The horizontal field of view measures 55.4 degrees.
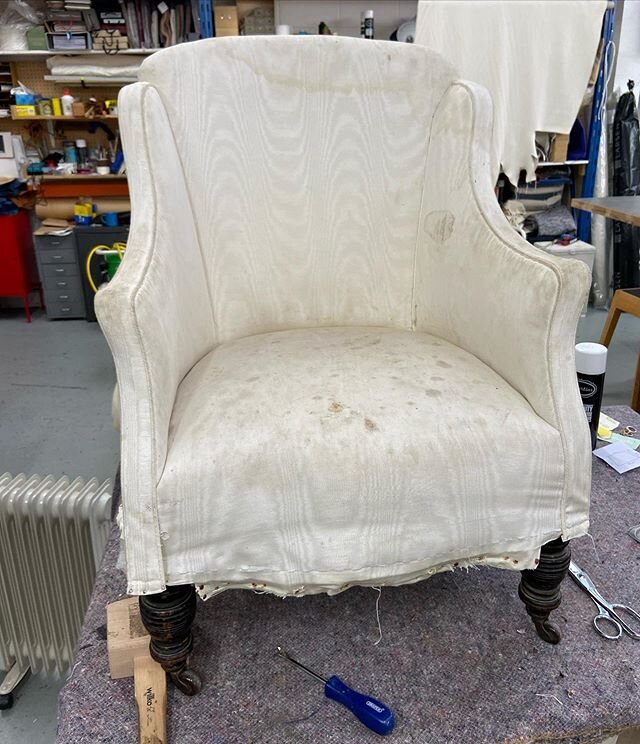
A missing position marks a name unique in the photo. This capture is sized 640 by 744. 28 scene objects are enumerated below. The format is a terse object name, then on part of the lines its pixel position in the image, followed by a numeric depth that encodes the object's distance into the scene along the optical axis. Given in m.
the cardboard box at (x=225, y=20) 3.20
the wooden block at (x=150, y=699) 0.78
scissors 0.94
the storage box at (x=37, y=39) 3.30
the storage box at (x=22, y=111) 3.37
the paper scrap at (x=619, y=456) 1.36
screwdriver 0.79
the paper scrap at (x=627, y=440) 1.44
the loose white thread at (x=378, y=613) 0.95
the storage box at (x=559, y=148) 3.16
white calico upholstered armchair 0.75
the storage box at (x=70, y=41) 3.27
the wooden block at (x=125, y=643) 0.87
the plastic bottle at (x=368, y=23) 3.14
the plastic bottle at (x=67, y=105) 3.38
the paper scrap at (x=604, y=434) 1.47
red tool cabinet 3.38
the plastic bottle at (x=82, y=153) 3.57
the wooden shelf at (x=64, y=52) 3.30
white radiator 1.21
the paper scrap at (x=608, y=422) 1.52
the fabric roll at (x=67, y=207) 3.55
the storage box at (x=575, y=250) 3.23
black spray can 1.27
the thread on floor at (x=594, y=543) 1.12
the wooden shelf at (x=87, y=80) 3.38
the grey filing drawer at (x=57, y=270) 3.46
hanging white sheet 2.33
